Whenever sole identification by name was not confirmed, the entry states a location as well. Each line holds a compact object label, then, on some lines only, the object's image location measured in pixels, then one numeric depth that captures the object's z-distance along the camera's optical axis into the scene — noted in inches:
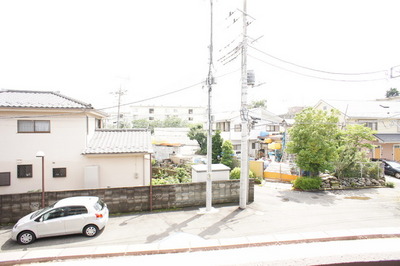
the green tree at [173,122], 2469.2
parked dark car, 771.0
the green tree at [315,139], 590.6
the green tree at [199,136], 1336.1
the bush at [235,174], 647.3
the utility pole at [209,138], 437.7
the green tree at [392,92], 2417.6
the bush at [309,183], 610.5
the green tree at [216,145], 964.3
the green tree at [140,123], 2315.6
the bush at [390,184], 642.2
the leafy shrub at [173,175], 569.9
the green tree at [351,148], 656.4
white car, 329.7
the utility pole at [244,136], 454.0
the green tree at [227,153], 858.8
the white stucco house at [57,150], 500.1
